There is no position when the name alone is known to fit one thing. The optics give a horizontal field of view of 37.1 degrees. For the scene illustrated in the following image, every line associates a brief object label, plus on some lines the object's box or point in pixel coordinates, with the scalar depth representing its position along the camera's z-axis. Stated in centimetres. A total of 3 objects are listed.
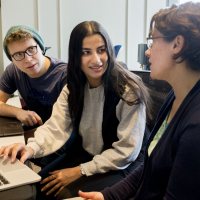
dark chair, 138
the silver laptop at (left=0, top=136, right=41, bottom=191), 91
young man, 162
